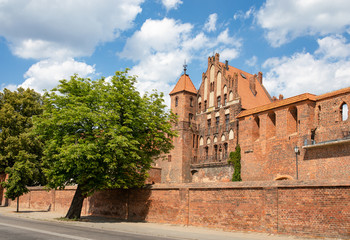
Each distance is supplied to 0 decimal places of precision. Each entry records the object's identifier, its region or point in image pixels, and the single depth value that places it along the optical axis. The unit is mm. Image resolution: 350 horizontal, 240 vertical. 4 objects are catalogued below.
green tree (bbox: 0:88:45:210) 32344
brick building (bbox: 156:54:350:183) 27281
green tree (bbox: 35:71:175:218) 21250
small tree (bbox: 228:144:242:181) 35656
